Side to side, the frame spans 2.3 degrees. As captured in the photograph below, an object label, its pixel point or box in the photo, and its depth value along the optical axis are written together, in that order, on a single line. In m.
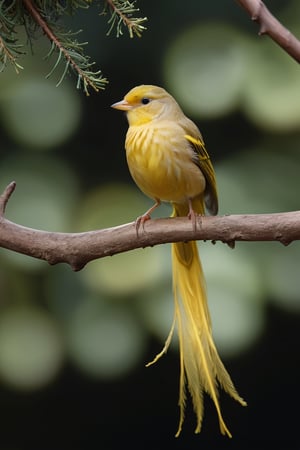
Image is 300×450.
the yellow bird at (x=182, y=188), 4.03
